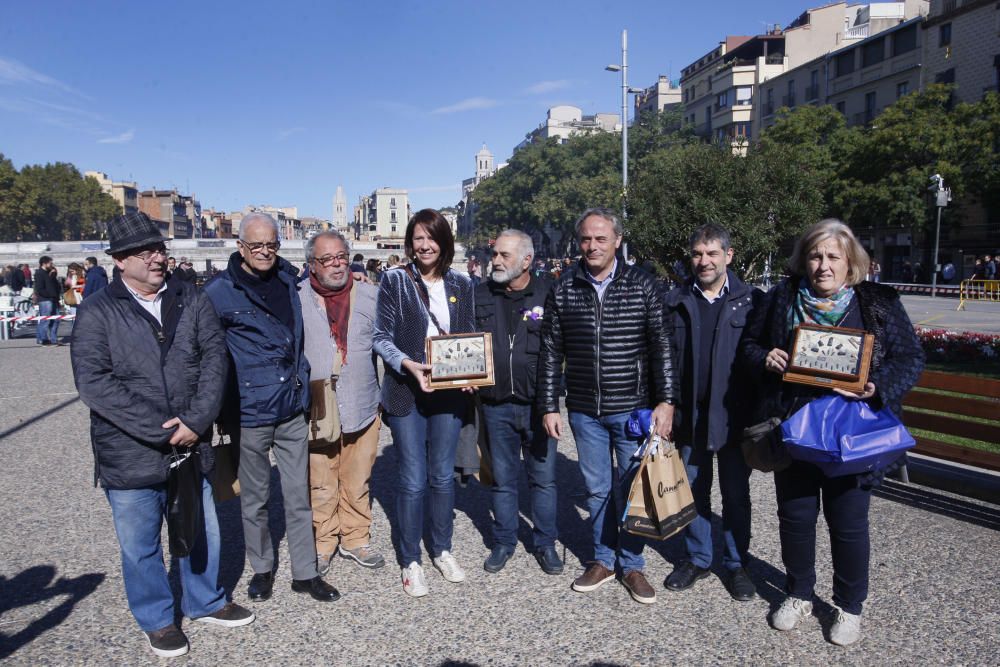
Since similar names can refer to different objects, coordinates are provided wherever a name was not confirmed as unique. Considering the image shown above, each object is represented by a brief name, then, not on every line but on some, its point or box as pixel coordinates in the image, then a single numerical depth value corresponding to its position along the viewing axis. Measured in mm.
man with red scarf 4176
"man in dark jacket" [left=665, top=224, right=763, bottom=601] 3908
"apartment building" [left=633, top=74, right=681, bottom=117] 81625
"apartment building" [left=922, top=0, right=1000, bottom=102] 37000
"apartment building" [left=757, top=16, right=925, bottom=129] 42906
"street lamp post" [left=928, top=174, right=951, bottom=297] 29719
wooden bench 5164
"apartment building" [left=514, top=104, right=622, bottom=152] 126800
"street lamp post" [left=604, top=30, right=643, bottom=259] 27172
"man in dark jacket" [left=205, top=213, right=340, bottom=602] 3773
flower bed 10839
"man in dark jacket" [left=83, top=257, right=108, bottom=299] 15531
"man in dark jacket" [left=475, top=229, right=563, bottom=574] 4156
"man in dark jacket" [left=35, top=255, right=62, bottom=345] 18031
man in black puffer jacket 3877
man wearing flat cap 3182
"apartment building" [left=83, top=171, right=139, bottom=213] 127688
